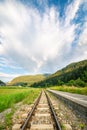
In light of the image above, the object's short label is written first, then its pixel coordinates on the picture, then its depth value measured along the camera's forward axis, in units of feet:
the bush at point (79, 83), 83.15
